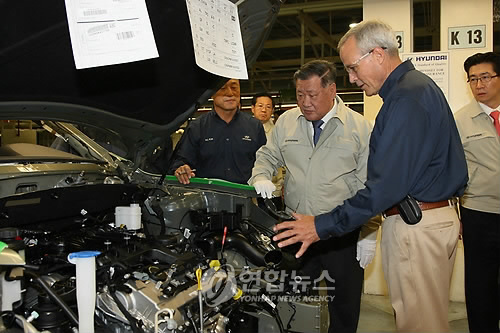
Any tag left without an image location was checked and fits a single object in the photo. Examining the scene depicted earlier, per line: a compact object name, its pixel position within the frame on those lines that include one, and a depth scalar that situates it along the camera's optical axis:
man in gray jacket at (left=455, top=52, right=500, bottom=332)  2.88
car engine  1.34
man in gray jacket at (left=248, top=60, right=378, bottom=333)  2.50
